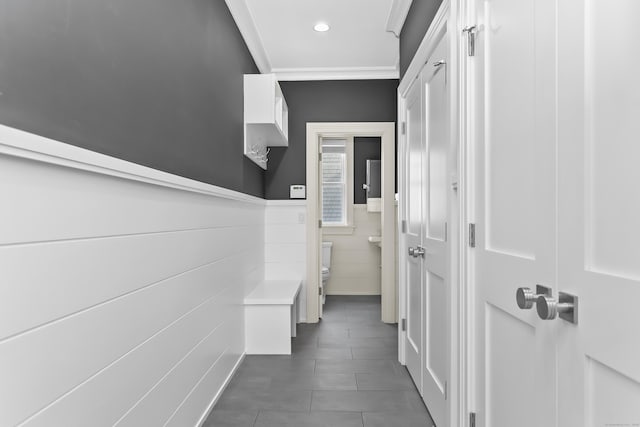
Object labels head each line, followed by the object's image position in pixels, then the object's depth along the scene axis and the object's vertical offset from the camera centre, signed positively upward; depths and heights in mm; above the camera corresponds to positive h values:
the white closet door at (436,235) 2002 -133
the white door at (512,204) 1113 +19
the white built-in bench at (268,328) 3375 -936
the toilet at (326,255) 5645 -595
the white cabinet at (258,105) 3494 +885
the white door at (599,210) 813 +0
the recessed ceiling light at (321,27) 3346 +1478
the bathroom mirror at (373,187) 5840 +330
